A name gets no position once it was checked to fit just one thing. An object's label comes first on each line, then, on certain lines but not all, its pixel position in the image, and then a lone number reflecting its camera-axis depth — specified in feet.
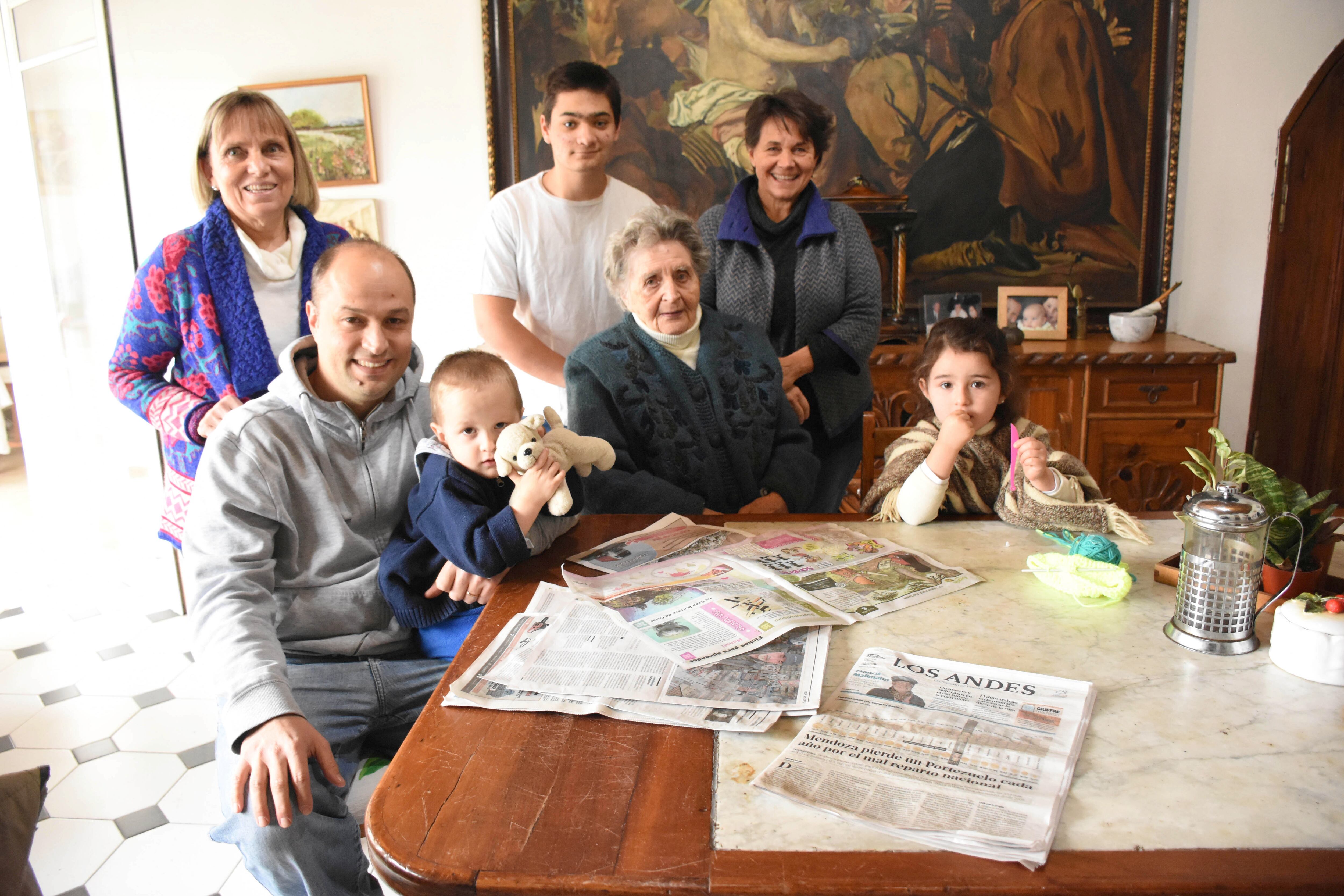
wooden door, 12.01
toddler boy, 4.92
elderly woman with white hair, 6.68
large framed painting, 12.59
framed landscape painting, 13.37
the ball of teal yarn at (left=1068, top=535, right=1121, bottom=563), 4.75
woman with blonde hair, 6.66
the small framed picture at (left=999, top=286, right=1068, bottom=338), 12.80
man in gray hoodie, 4.54
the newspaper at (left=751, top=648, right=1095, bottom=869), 2.75
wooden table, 2.53
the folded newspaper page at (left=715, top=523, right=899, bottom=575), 4.98
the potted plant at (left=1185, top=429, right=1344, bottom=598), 4.31
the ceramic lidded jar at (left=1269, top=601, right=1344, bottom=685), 3.59
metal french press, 3.89
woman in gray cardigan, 7.96
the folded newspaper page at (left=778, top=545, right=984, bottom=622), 4.43
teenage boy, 8.16
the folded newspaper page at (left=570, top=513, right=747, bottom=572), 5.13
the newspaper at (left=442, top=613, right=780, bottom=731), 3.36
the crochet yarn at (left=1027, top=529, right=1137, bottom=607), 4.44
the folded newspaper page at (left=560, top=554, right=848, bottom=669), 3.97
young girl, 5.46
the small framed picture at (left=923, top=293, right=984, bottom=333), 12.76
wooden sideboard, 11.90
